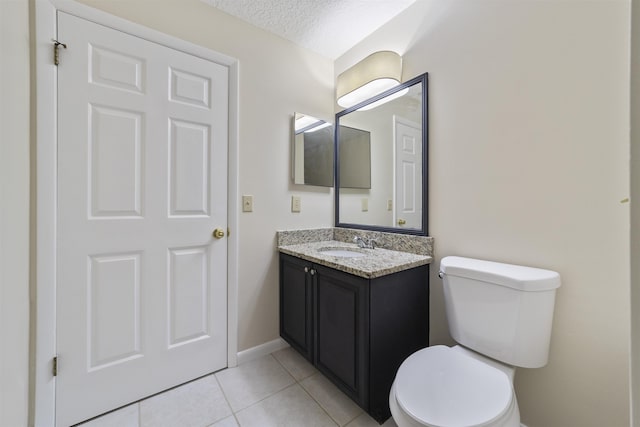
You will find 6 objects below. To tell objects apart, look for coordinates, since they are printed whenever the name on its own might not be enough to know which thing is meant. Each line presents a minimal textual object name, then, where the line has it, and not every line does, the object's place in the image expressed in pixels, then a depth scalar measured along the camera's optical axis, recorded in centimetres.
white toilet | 86
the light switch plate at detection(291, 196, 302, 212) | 197
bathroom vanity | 124
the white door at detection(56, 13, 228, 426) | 124
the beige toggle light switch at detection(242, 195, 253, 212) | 174
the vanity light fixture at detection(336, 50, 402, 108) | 165
